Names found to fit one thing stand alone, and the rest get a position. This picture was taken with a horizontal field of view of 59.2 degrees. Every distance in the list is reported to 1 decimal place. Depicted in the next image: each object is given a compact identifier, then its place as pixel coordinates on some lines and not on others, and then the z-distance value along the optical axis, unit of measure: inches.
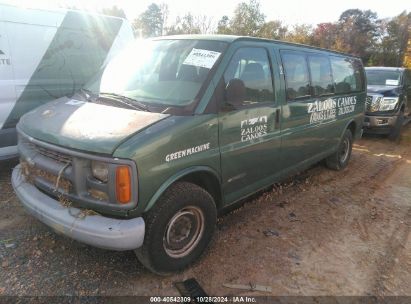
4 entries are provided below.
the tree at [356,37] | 1298.4
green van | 105.8
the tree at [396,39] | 1230.6
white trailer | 190.1
